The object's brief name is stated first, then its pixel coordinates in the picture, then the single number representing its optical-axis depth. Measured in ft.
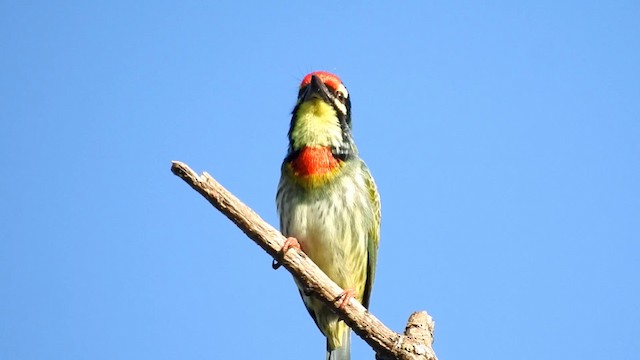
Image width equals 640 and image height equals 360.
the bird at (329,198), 38.68
